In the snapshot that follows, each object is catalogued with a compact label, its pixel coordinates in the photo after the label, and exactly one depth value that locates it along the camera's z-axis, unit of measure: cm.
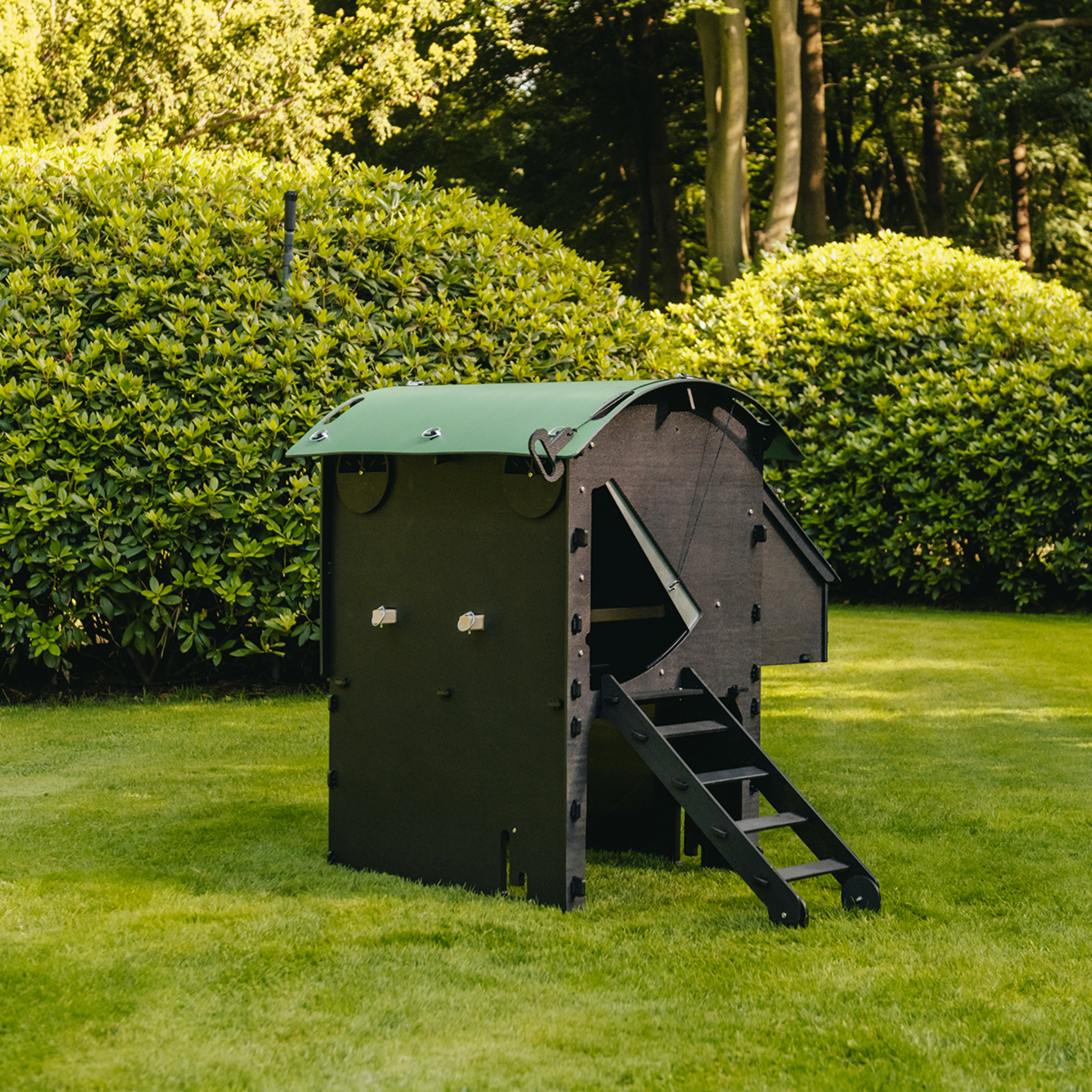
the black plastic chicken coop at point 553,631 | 446
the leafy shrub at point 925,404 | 1230
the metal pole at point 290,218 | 828
